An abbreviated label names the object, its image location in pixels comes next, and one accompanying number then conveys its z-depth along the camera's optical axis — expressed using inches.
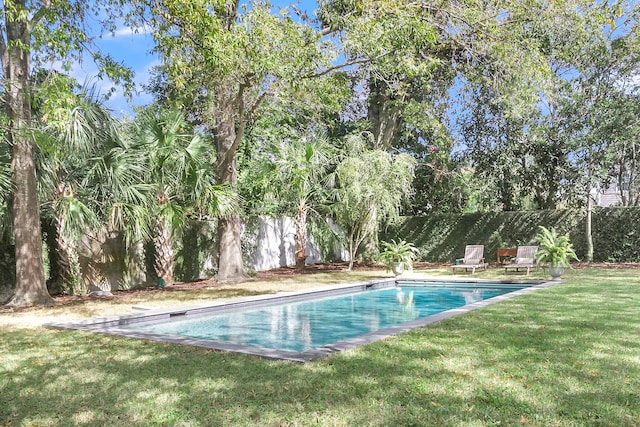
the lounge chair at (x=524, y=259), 633.0
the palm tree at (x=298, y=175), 719.7
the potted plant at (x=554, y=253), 553.0
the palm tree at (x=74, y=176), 442.6
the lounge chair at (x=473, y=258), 686.5
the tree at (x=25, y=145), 412.2
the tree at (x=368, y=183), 683.4
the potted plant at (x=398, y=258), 641.6
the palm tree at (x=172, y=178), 524.1
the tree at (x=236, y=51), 410.0
